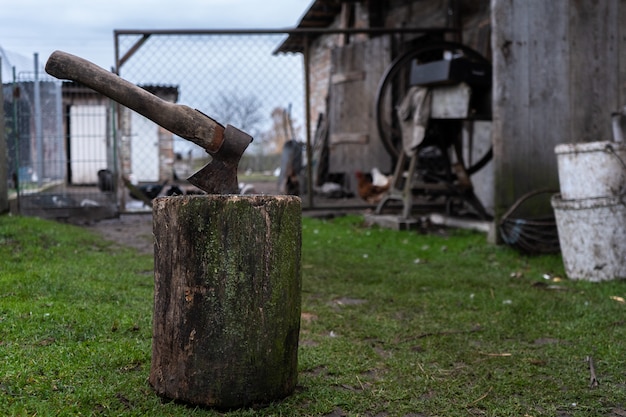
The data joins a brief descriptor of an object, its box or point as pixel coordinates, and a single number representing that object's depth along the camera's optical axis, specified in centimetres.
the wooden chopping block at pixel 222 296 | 207
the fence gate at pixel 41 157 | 730
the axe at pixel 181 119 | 221
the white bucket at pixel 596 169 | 433
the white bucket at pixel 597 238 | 431
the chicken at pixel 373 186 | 970
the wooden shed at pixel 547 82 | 565
